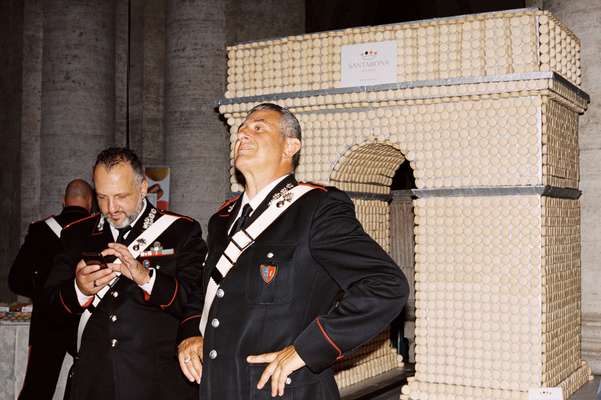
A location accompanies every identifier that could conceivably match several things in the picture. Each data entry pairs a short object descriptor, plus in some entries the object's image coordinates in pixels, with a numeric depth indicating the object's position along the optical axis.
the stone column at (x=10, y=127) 10.70
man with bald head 5.26
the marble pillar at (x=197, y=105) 9.16
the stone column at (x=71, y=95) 9.43
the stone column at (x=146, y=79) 11.47
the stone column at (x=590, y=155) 7.20
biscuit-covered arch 6.28
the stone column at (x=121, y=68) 11.33
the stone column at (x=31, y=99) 10.85
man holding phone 3.34
